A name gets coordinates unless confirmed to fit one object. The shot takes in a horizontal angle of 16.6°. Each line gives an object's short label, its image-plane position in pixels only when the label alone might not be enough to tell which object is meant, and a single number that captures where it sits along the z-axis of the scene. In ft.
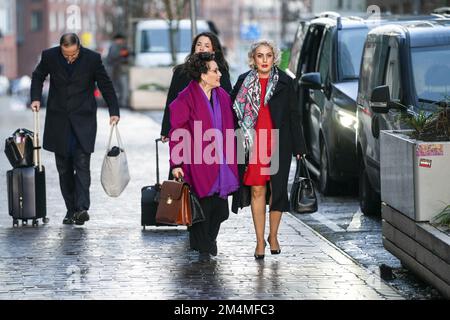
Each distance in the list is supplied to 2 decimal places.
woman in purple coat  37.52
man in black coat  45.96
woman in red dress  38.24
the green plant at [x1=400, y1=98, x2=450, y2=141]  33.96
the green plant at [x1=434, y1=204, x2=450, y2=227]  32.52
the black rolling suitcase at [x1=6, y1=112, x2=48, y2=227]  45.39
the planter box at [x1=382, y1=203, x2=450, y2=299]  30.63
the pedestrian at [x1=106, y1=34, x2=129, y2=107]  129.70
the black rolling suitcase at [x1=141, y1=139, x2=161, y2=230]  43.52
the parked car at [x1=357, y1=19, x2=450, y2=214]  43.68
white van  126.52
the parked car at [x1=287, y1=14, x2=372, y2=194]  53.47
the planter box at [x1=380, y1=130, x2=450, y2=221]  33.04
